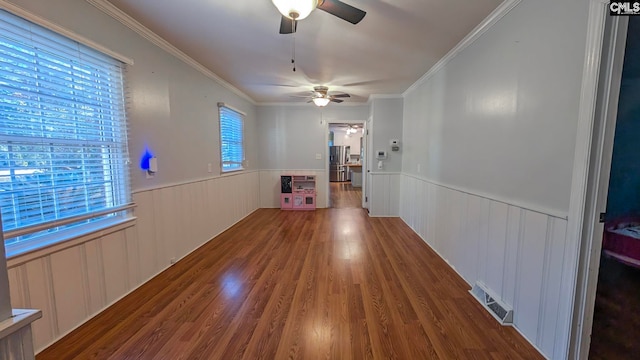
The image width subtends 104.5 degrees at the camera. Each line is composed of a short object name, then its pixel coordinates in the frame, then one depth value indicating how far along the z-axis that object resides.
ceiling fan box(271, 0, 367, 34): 1.60
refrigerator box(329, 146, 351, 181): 11.61
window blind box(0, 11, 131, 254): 1.54
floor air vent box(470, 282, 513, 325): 1.94
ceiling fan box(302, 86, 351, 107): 4.43
